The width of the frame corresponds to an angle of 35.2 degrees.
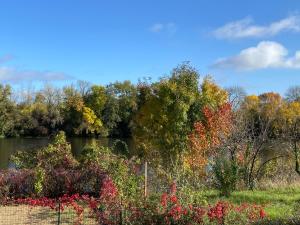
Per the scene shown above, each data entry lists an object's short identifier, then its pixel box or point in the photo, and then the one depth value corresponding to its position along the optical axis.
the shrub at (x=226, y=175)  12.52
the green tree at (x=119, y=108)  69.31
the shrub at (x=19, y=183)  13.00
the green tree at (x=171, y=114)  19.56
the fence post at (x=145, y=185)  11.32
